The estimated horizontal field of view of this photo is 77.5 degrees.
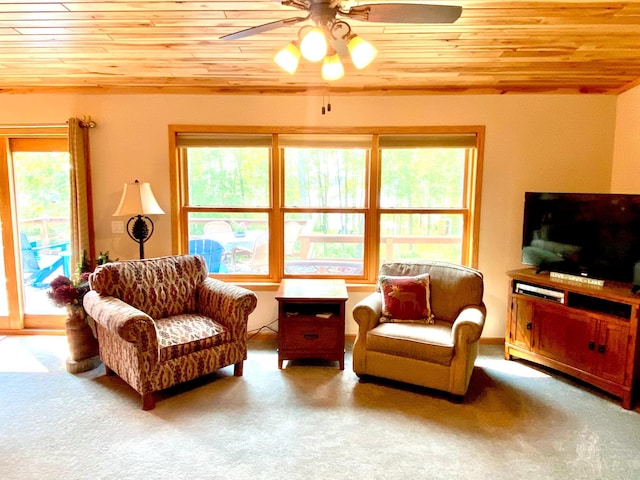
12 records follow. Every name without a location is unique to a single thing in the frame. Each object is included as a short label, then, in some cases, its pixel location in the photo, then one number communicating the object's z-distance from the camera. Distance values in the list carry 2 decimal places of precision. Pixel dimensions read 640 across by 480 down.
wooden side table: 3.18
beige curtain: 3.63
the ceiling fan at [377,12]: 1.64
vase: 3.18
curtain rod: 3.70
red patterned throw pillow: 3.17
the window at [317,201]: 3.77
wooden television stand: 2.72
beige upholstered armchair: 2.77
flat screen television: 2.87
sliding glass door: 3.83
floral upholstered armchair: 2.64
